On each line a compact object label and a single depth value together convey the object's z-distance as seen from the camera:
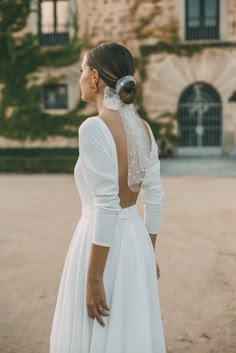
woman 2.26
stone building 20.94
